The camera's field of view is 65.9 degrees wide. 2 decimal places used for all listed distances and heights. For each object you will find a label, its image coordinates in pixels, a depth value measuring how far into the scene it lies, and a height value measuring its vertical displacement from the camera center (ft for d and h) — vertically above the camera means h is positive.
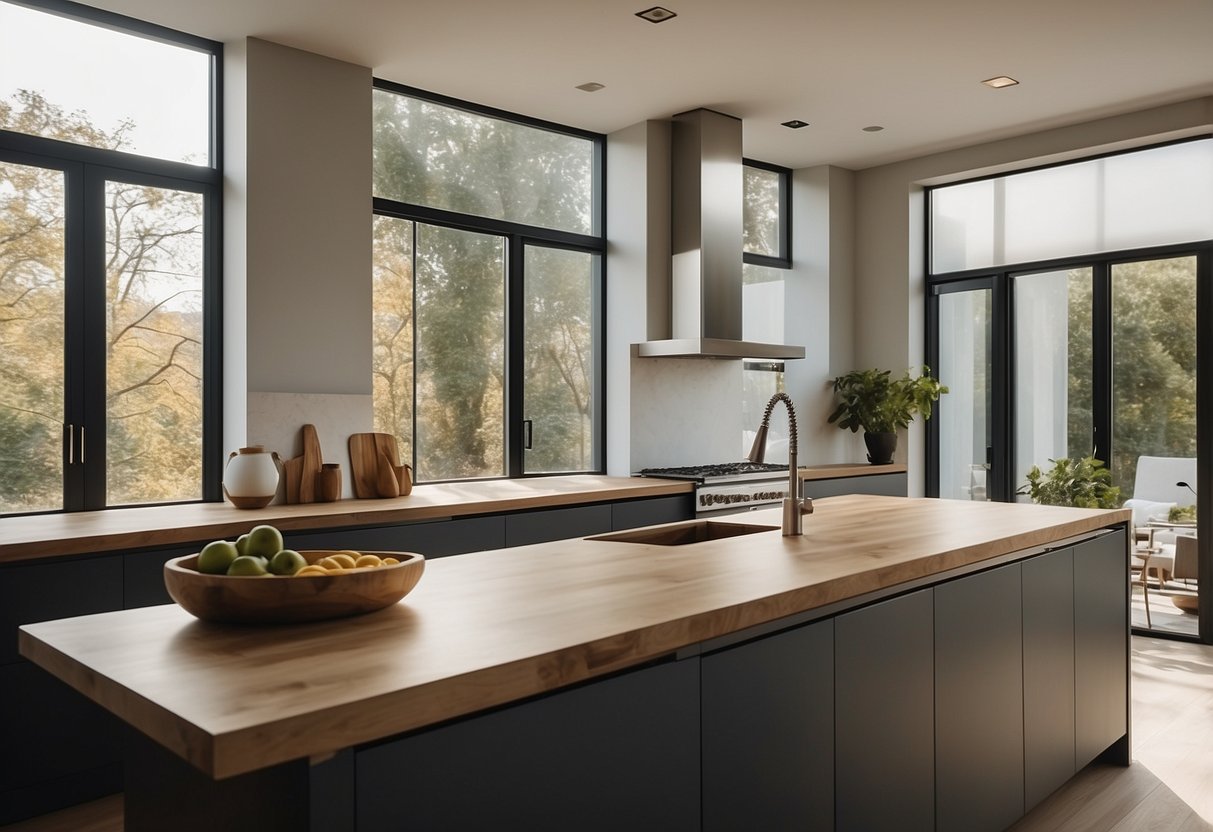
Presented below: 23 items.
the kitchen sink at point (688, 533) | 9.55 -1.21
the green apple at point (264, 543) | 5.33 -0.71
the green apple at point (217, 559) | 5.08 -0.77
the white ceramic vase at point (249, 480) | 11.64 -0.77
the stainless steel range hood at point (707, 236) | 17.12 +3.40
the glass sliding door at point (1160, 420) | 16.80 -0.09
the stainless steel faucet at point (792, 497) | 8.68 -0.75
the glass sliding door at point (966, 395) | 19.87 +0.46
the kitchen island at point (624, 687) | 3.91 -1.44
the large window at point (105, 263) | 11.39 +2.02
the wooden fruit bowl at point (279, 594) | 4.84 -0.93
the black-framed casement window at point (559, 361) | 17.20 +1.07
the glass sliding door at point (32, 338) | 11.25 +0.99
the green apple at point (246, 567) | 4.97 -0.79
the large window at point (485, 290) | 15.16 +2.26
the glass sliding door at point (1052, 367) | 18.17 +0.96
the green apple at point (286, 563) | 5.06 -0.78
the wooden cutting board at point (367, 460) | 13.55 -0.61
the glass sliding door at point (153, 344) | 12.21 +1.01
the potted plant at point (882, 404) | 19.63 +0.27
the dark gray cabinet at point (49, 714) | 9.07 -2.96
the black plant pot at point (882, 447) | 20.17 -0.66
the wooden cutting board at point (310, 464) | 12.87 -0.64
